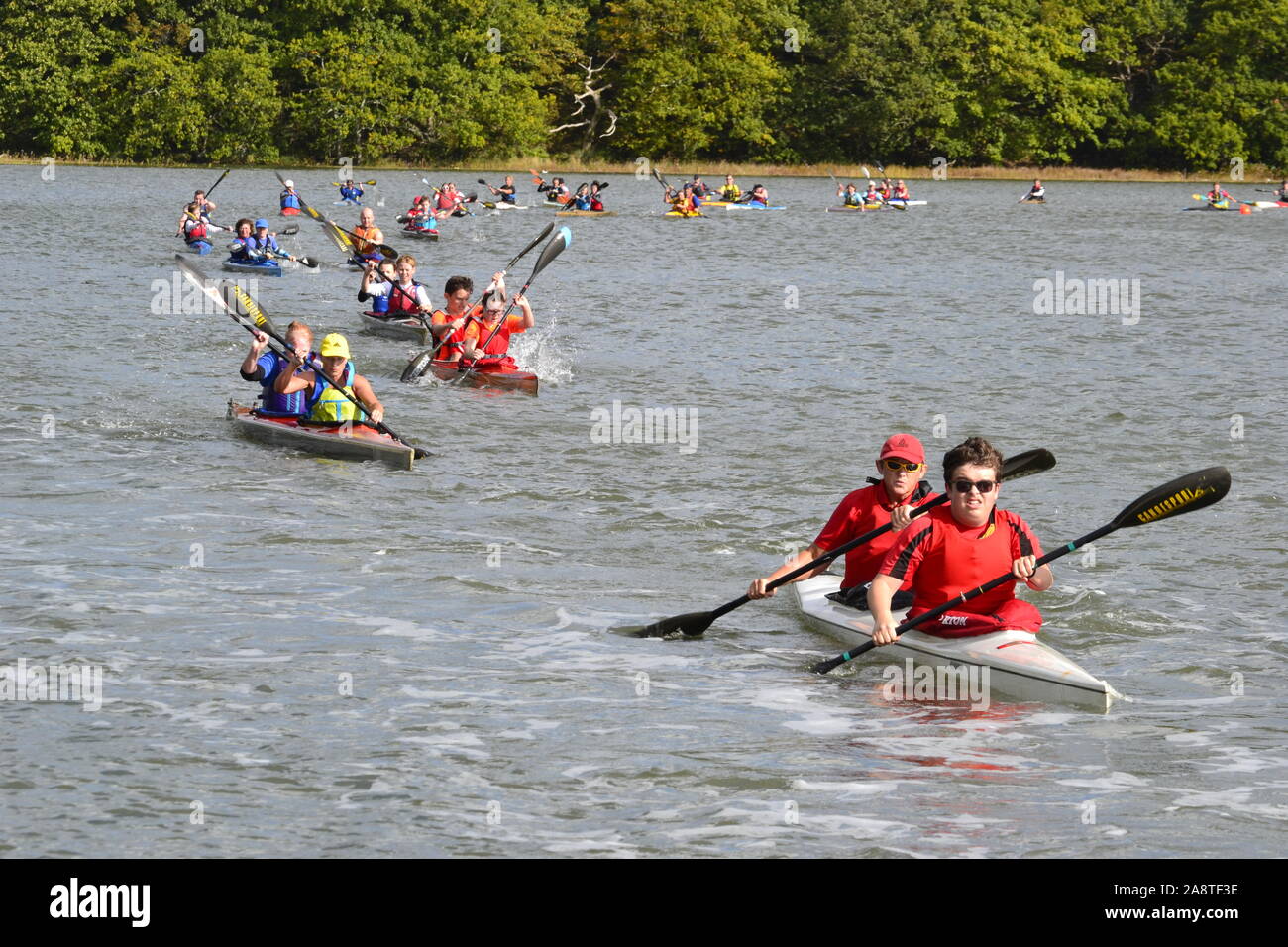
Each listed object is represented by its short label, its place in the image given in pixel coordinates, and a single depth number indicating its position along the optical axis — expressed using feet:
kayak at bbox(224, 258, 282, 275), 100.37
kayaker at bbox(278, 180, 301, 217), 155.43
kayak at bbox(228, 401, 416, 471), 49.24
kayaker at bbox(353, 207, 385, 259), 93.81
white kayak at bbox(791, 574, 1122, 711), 28.91
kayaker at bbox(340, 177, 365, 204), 178.70
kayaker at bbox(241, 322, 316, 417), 50.60
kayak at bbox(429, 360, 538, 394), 63.77
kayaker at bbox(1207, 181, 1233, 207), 197.47
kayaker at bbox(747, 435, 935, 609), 31.50
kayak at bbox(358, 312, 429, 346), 76.31
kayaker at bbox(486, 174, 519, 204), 184.34
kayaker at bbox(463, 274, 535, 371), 64.44
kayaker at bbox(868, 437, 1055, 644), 28.04
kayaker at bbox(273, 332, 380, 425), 49.19
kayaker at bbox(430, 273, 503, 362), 64.18
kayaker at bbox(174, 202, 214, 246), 117.19
